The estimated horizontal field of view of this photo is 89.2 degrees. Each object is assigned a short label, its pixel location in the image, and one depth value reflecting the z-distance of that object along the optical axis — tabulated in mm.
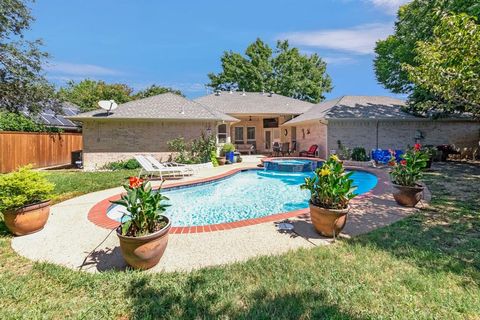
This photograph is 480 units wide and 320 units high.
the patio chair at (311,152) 18703
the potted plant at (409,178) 6586
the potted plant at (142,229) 3508
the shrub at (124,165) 14945
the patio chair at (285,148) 21094
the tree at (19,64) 14062
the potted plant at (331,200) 4609
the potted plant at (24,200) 4812
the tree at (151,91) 37938
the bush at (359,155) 15898
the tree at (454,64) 5609
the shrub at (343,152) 16734
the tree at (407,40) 11344
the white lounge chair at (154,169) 11586
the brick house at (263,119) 15500
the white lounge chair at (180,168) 11929
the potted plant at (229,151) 17422
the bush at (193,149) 15719
